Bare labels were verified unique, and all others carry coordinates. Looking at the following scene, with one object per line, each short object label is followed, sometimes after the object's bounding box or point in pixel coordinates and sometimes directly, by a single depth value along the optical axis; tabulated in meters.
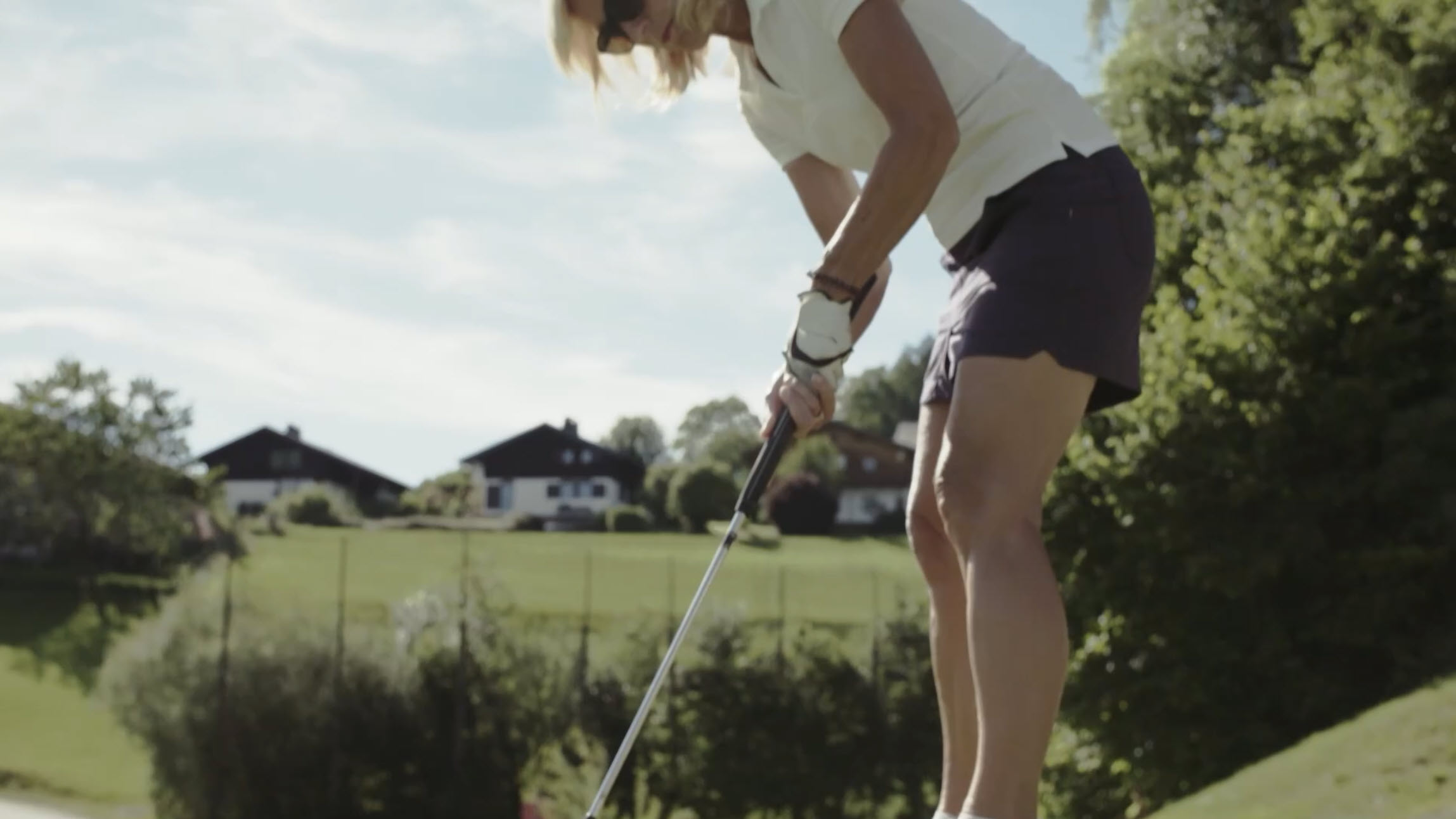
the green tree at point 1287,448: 19.27
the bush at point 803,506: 65.88
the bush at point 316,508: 65.38
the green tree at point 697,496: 64.38
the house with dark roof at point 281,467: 85.00
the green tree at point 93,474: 58.12
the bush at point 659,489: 66.50
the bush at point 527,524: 68.44
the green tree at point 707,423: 80.19
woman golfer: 2.70
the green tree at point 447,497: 71.69
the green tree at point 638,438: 83.38
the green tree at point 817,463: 67.81
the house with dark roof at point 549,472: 81.50
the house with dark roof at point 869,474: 71.25
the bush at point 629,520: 65.62
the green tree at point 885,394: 90.50
